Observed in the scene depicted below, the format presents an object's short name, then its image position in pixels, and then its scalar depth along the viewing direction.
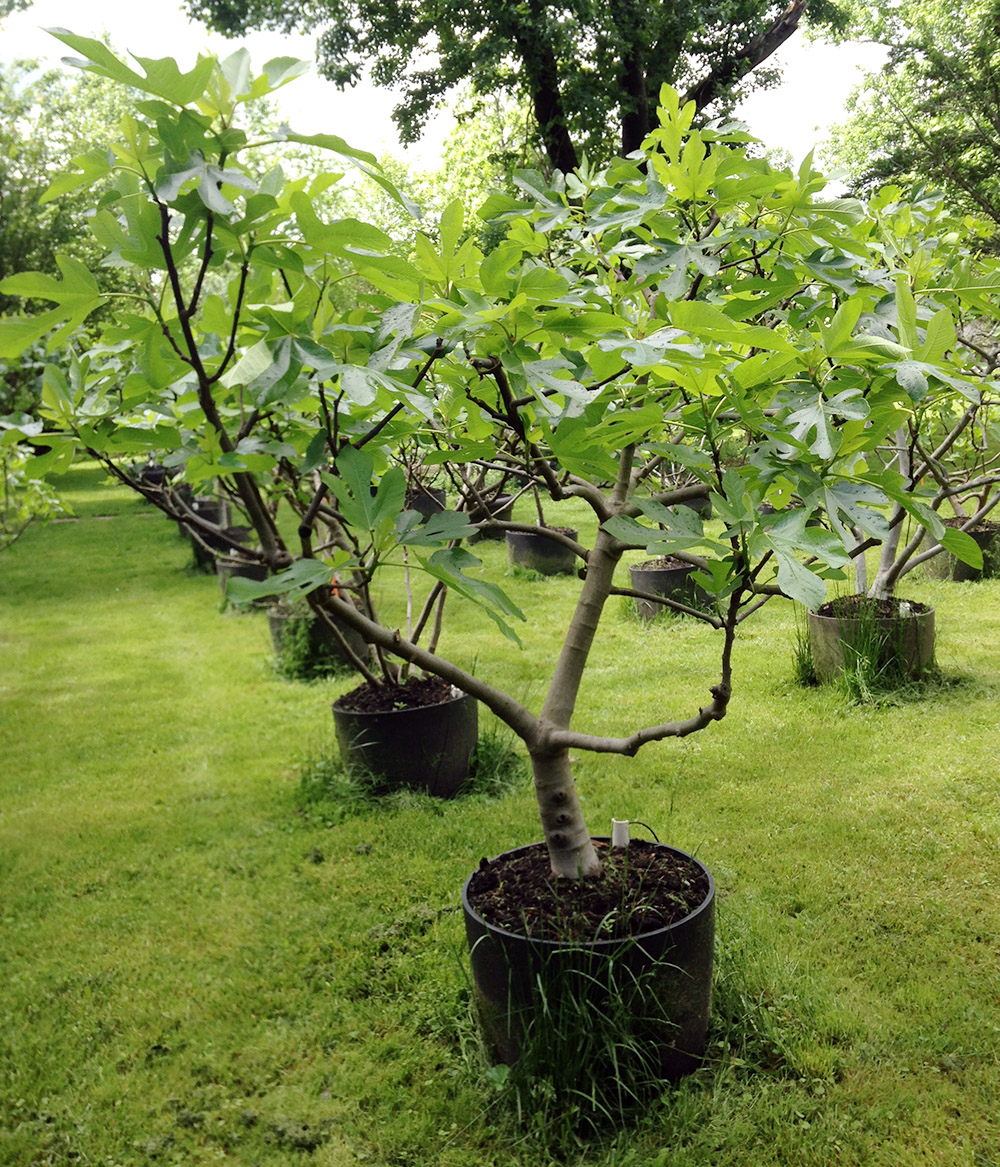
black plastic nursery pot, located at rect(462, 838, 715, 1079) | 1.97
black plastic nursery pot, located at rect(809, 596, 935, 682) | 4.54
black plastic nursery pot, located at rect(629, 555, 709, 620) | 6.38
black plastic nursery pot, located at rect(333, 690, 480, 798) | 3.76
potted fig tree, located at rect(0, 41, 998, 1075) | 1.06
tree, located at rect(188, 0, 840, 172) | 10.83
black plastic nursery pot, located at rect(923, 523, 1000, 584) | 6.91
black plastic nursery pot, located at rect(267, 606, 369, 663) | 5.81
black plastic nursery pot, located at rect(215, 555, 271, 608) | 7.25
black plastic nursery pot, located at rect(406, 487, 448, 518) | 8.94
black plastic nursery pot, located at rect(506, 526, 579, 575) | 8.34
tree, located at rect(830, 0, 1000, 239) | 12.58
